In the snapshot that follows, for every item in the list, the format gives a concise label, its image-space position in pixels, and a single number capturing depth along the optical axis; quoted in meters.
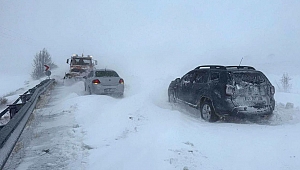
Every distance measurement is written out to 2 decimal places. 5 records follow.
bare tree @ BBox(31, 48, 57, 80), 38.81
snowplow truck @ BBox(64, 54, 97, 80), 20.39
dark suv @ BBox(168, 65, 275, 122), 6.45
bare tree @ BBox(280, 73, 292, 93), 16.53
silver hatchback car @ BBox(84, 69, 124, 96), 11.64
